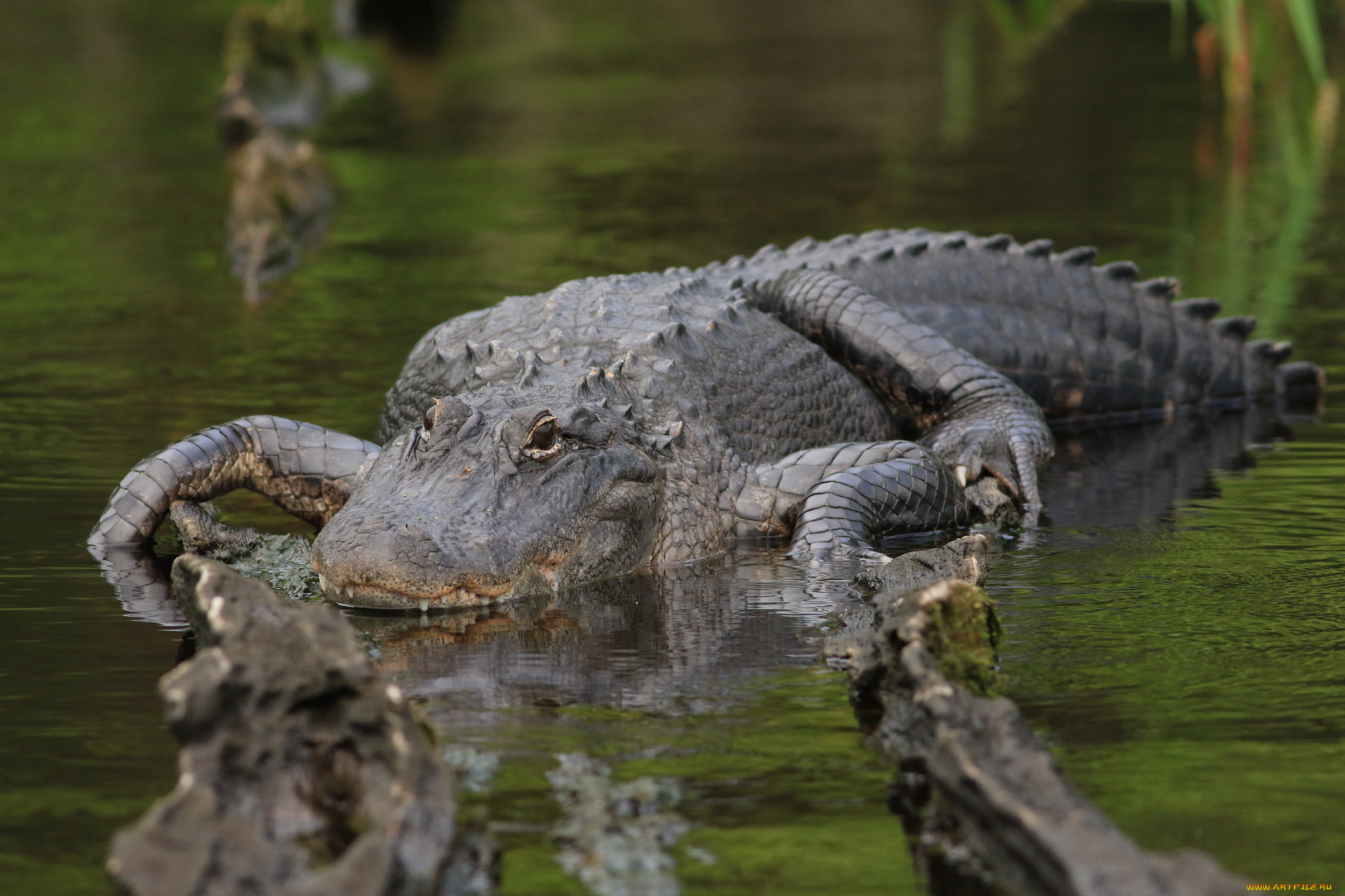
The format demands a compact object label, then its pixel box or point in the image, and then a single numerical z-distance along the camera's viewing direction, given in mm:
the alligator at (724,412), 9055
